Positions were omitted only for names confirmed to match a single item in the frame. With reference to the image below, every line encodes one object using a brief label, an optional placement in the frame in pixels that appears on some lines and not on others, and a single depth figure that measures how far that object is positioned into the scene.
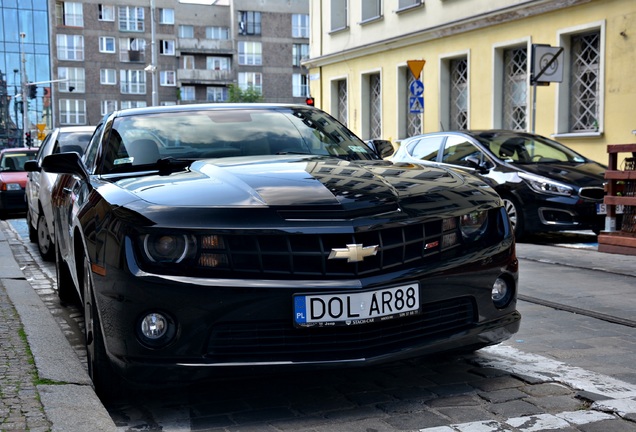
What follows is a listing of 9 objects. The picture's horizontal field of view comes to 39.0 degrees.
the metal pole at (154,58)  46.65
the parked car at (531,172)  11.55
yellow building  17.36
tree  77.31
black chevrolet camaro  3.63
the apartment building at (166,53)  77.94
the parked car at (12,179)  19.39
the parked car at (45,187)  8.90
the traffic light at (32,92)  54.56
